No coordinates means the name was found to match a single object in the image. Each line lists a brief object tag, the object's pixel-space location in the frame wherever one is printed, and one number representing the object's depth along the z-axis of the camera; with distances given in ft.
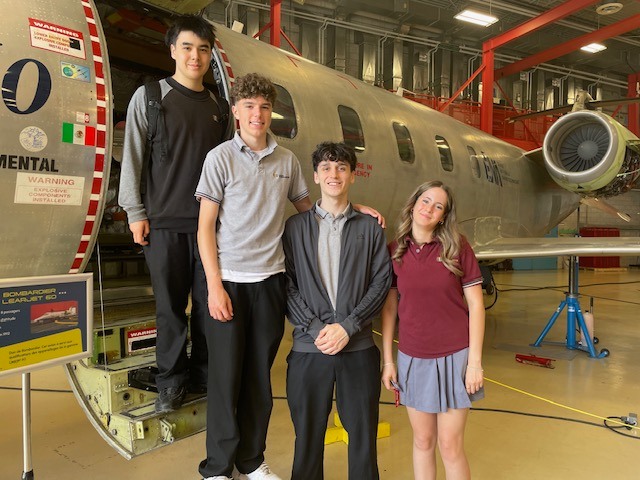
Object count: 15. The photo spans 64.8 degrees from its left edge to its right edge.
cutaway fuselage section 9.40
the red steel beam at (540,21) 49.61
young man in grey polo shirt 9.18
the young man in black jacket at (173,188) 10.16
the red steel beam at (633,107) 81.97
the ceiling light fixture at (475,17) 55.57
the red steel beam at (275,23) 42.62
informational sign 8.79
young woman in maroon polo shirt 9.20
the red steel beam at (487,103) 55.47
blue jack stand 25.88
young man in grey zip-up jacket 9.19
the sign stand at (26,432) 9.78
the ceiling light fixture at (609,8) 49.95
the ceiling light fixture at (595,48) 73.67
